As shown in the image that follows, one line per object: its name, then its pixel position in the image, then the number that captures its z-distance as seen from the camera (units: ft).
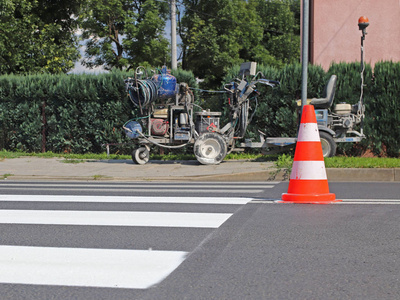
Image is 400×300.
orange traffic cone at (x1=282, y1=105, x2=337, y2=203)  23.54
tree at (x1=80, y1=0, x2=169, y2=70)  119.75
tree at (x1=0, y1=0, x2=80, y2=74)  70.44
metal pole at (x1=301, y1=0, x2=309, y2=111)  40.07
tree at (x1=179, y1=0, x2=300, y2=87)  133.18
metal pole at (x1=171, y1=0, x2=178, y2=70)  68.39
